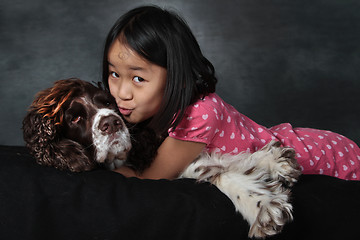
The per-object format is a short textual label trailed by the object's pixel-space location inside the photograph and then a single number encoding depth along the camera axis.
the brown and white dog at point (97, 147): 2.03
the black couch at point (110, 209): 1.83
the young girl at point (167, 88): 2.30
